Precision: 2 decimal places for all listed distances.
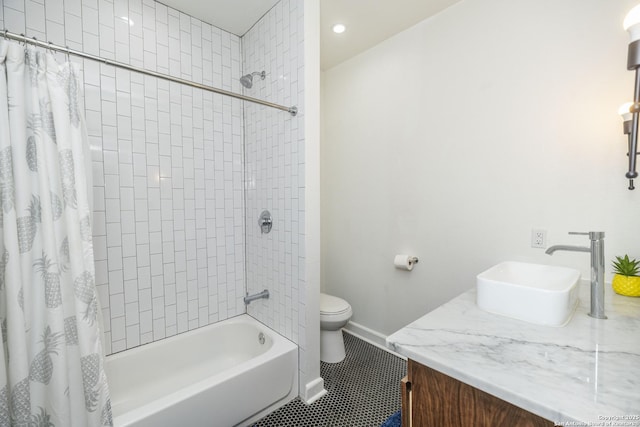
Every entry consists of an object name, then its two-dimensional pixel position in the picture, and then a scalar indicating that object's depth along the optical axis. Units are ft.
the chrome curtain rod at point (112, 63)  3.25
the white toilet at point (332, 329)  6.75
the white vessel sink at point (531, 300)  3.11
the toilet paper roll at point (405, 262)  6.82
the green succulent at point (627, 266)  4.04
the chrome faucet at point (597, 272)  3.23
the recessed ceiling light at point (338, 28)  6.79
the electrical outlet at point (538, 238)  4.98
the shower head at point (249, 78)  6.36
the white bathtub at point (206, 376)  4.23
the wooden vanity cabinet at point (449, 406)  2.18
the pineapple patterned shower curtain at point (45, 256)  3.19
